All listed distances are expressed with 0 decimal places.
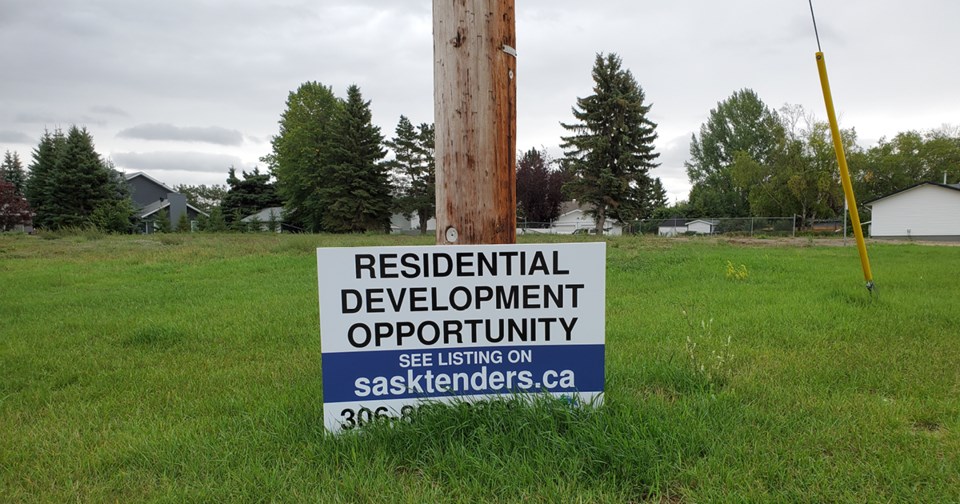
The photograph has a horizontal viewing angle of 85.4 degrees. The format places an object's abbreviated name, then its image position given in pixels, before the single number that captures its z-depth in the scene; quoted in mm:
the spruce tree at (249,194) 65812
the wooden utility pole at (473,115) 2898
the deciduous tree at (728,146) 62031
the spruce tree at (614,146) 38594
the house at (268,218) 52294
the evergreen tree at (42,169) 45062
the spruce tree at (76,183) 41281
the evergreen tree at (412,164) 50906
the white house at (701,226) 46825
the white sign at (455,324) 2830
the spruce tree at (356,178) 47125
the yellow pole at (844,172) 5953
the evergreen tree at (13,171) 56544
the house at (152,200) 51562
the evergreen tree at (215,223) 45438
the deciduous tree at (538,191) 60759
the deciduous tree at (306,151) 51250
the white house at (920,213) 35281
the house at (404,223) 70050
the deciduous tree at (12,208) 41250
